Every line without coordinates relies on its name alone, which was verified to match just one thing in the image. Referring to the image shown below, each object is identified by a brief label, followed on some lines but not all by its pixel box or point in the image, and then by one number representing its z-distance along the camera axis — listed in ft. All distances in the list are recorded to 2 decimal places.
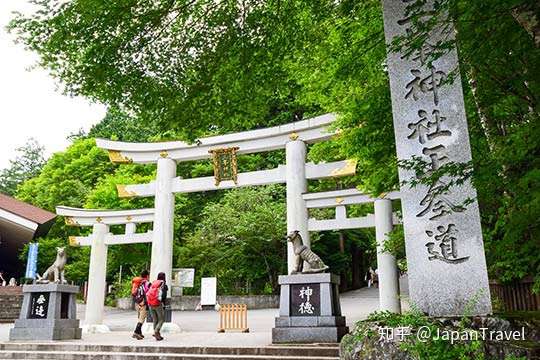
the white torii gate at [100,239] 45.65
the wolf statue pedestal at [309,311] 27.61
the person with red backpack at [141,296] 33.35
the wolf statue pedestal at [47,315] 34.30
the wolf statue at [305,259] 30.09
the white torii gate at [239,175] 38.83
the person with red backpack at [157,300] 31.48
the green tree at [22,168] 152.25
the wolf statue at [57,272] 37.55
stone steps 25.03
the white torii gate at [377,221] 35.96
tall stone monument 13.20
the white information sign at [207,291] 56.59
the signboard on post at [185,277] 57.67
